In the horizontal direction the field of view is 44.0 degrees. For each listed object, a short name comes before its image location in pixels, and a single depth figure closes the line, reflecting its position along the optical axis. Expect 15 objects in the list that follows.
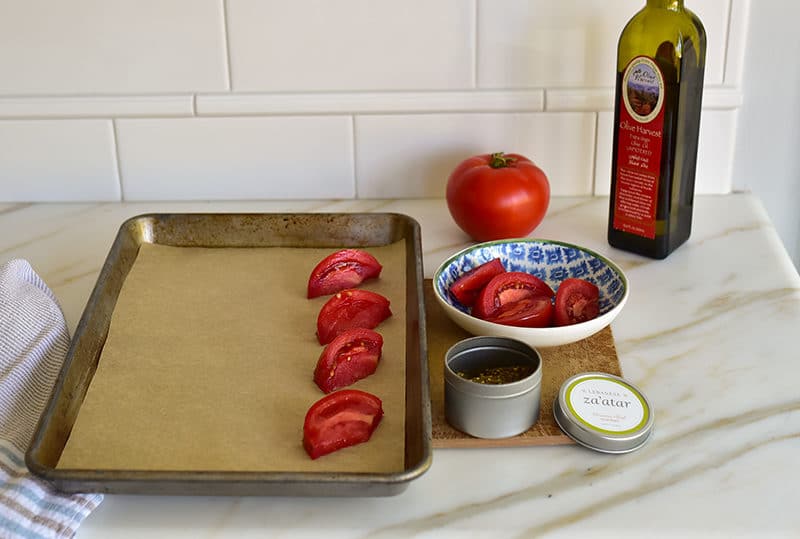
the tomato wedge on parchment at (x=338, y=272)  0.96
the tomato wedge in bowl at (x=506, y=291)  0.91
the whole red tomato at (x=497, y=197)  1.05
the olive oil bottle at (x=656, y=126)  0.97
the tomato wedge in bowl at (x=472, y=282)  0.94
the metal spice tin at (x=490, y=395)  0.75
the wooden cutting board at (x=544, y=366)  0.78
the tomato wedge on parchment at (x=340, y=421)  0.72
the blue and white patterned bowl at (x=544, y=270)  0.88
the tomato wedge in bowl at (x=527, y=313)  0.89
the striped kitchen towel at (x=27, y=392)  0.69
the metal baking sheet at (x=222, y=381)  0.68
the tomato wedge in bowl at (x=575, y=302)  0.90
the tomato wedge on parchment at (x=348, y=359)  0.81
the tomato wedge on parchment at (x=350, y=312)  0.88
